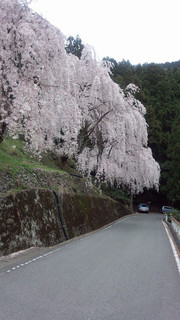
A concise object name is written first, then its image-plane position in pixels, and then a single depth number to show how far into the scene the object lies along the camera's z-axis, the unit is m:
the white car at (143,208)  43.78
